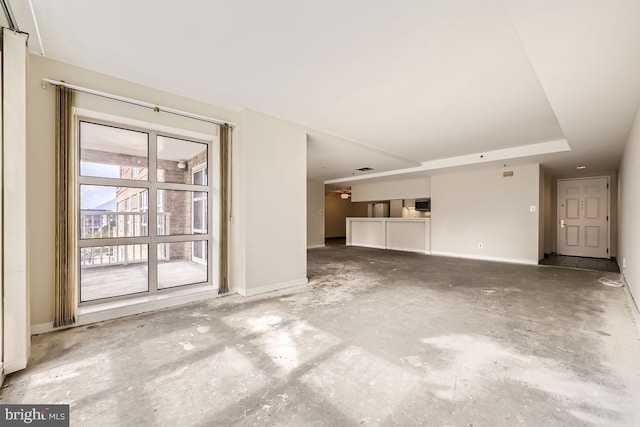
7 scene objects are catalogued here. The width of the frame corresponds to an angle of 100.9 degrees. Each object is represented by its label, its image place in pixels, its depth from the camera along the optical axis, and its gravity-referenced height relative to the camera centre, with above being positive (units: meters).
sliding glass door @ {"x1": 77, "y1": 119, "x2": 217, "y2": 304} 3.10 +0.06
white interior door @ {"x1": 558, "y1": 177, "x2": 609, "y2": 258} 7.33 -0.20
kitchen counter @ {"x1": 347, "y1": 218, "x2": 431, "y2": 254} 8.63 -0.82
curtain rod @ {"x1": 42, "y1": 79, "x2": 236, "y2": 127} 2.71 +1.28
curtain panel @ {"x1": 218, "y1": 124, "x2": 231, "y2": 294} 3.82 +0.06
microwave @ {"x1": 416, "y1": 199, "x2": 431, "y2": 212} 9.47 +0.19
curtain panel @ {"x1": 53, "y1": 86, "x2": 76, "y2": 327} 2.66 -0.05
